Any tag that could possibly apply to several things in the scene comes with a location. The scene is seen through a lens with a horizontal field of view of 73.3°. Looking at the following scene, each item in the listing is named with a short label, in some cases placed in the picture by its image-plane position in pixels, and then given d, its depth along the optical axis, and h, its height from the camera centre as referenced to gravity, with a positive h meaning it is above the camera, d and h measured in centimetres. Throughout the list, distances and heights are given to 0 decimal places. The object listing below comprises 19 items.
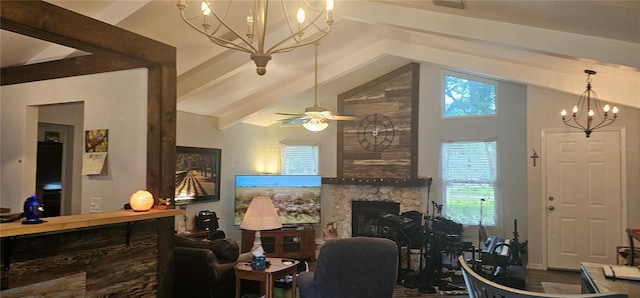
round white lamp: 315 -26
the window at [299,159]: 821 +18
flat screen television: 751 -46
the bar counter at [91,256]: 246 -61
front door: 598 -35
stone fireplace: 713 -50
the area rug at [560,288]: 507 -141
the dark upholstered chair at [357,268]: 348 -80
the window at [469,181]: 673 -16
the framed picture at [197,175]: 643 -13
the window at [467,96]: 682 +121
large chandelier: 246 +137
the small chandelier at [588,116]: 576 +79
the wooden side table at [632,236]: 399 -58
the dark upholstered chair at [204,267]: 388 -92
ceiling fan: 504 +62
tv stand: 710 -124
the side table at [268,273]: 373 -93
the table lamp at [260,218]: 400 -47
